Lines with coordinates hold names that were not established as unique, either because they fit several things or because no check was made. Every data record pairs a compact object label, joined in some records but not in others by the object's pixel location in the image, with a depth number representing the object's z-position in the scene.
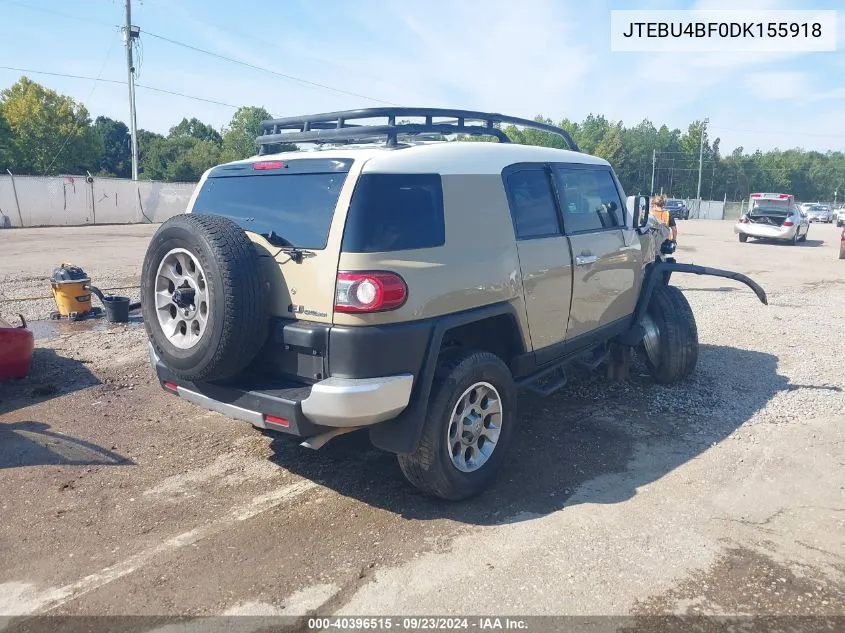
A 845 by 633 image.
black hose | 8.43
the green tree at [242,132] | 65.94
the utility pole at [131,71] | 34.03
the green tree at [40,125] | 49.75
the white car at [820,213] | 49.78
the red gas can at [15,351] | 5.64
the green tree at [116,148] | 83.62
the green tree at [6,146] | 50.16
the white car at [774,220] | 23.59
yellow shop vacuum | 8.41
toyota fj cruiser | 3.28
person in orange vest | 12.46
